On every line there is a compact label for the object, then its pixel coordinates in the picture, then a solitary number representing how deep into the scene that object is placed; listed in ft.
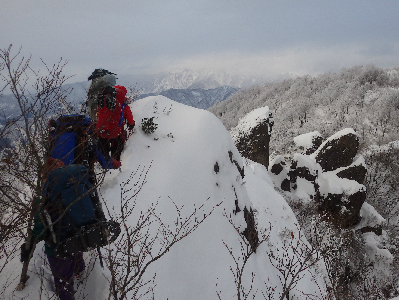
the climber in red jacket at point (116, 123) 15.71
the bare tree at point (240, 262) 17.70
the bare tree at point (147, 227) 12.56
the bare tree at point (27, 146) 8.43
